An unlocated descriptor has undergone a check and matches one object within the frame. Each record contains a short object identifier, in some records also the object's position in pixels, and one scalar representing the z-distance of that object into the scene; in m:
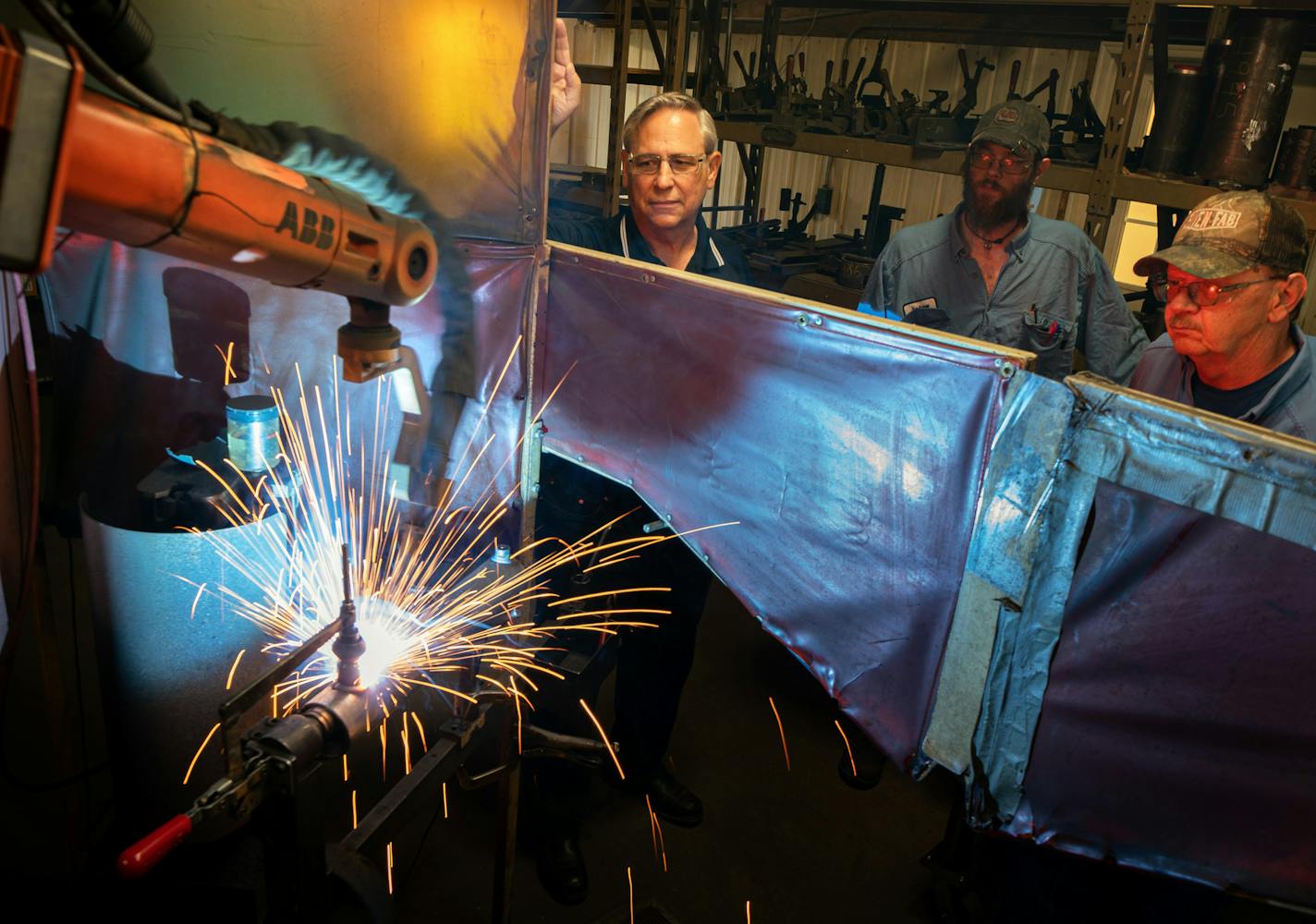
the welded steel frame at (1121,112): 3.58
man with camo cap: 1.93
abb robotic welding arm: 0.68
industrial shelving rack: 3.51
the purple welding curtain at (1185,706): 1.09
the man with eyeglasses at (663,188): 2.50
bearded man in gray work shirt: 2.80
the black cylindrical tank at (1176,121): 3.55
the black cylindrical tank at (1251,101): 3.31
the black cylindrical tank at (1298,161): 3.29
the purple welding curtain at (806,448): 1.36
